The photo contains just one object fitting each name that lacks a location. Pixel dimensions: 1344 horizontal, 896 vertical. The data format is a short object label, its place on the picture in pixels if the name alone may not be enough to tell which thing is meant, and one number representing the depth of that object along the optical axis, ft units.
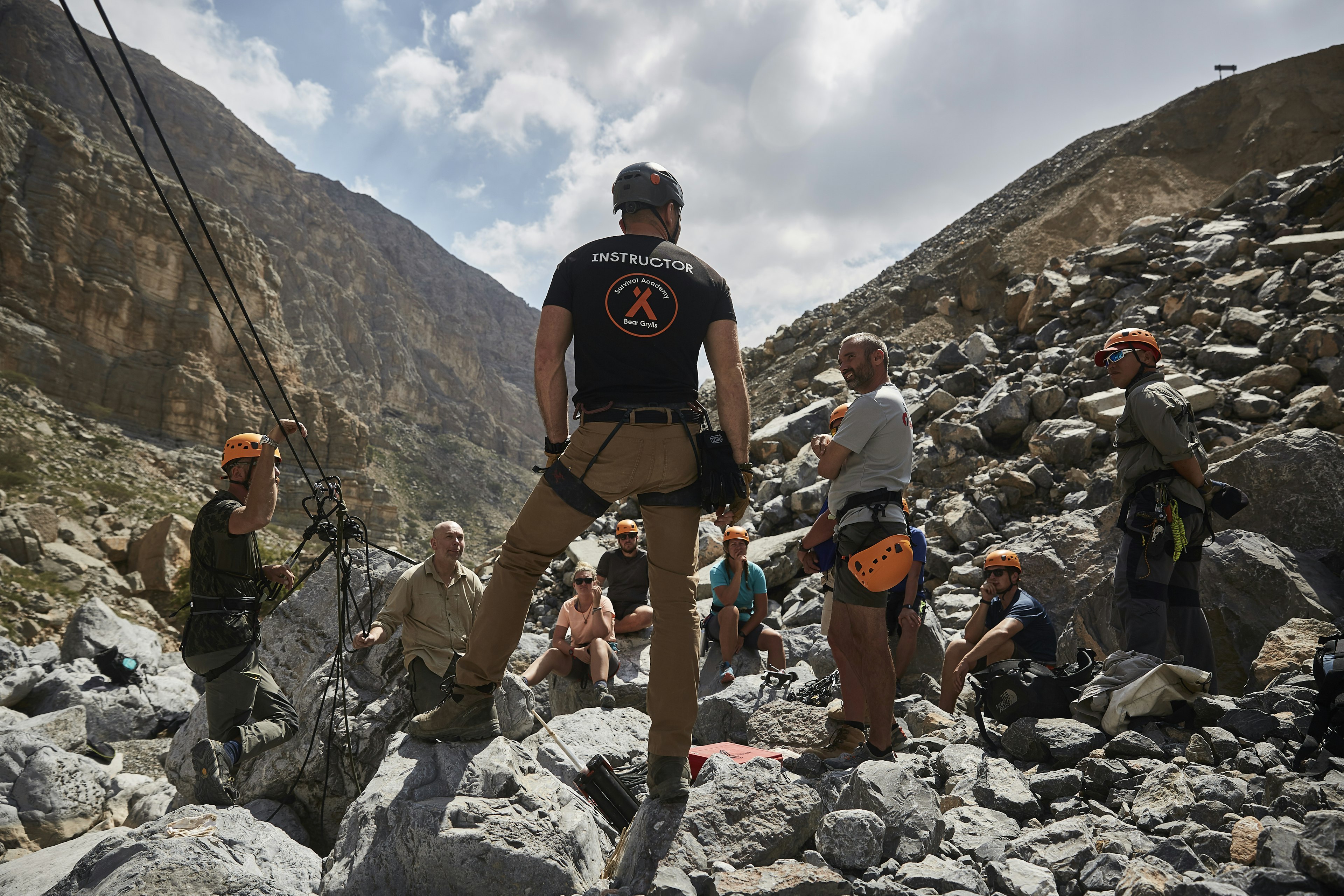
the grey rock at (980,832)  9.65
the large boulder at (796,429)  50.78
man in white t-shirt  12.32
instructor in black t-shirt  9.97
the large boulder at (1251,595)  17.94
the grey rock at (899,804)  9.59
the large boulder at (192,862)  9.13
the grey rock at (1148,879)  7.89
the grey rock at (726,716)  16.79
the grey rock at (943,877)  8.59
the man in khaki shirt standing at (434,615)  18.20
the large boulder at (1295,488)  21.31
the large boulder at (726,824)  9.22
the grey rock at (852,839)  9.38
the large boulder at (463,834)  10.01
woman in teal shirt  24.00
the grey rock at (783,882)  8.29
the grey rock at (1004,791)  11.04
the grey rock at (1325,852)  7.43
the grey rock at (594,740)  15.43
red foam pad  12.12
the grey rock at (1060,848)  9.08
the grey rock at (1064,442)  34.01
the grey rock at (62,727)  26.66
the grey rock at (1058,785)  11.57
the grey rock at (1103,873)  8.49
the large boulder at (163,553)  71.46
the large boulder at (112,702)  30.68
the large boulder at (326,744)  17.74
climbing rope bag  14.79
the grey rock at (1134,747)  12.21
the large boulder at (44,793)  20.93
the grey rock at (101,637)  38.58
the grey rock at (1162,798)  10.01
